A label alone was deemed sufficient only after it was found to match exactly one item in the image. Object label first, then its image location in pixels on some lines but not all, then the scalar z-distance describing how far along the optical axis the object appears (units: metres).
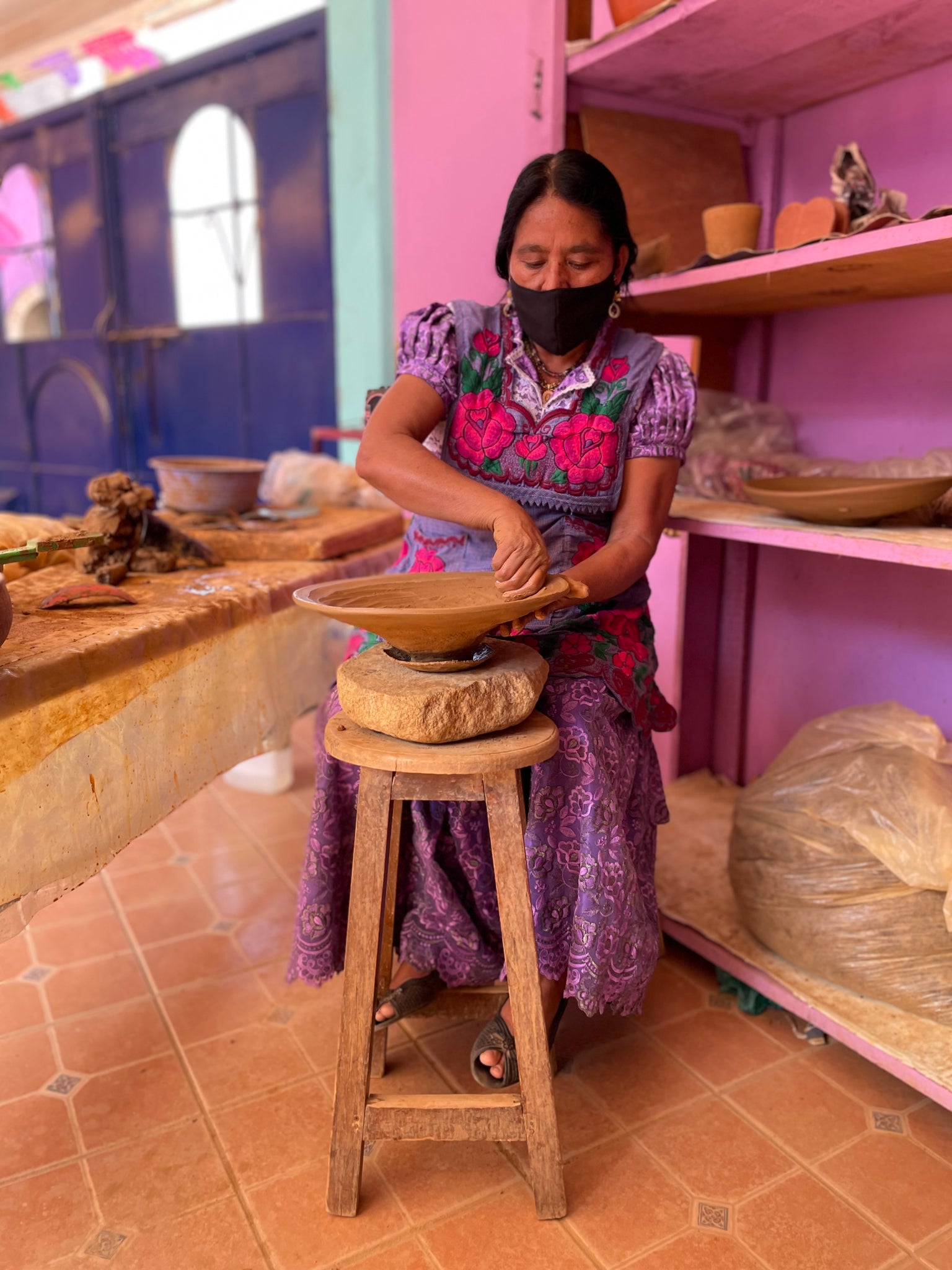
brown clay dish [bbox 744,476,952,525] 1.79
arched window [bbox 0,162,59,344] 6.62
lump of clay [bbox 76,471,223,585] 2.02
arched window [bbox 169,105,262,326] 5.13
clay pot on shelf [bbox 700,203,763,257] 2.05
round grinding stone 1.36
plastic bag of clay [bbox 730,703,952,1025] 1.81
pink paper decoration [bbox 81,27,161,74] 6.03
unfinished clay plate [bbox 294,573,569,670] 1.37
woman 1.64
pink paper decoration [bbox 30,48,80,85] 6.60
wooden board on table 2.34
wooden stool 1.38
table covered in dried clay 1.42
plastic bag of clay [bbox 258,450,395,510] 2.94
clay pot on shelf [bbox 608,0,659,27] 2.01
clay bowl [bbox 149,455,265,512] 2.55
